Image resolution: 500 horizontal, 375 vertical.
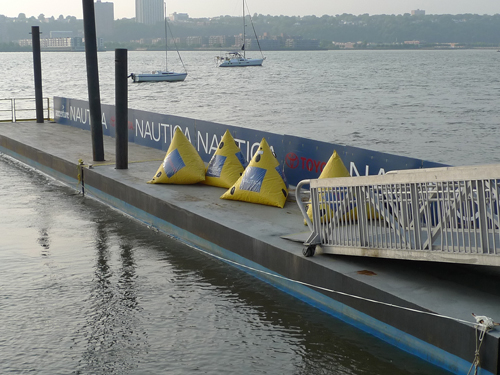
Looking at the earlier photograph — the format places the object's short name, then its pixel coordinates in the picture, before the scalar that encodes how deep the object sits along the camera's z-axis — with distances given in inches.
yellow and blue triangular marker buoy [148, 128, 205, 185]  453.1
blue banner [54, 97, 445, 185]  387.2
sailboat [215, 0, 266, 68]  5477.4
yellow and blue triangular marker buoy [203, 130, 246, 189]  442.3
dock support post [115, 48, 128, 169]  497.0
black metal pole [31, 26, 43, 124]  862.5
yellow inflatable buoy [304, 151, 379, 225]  284.2
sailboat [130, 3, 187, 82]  3855.8
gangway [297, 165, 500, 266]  223.3
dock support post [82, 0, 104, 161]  540.1
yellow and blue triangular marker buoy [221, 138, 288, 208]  393.4
